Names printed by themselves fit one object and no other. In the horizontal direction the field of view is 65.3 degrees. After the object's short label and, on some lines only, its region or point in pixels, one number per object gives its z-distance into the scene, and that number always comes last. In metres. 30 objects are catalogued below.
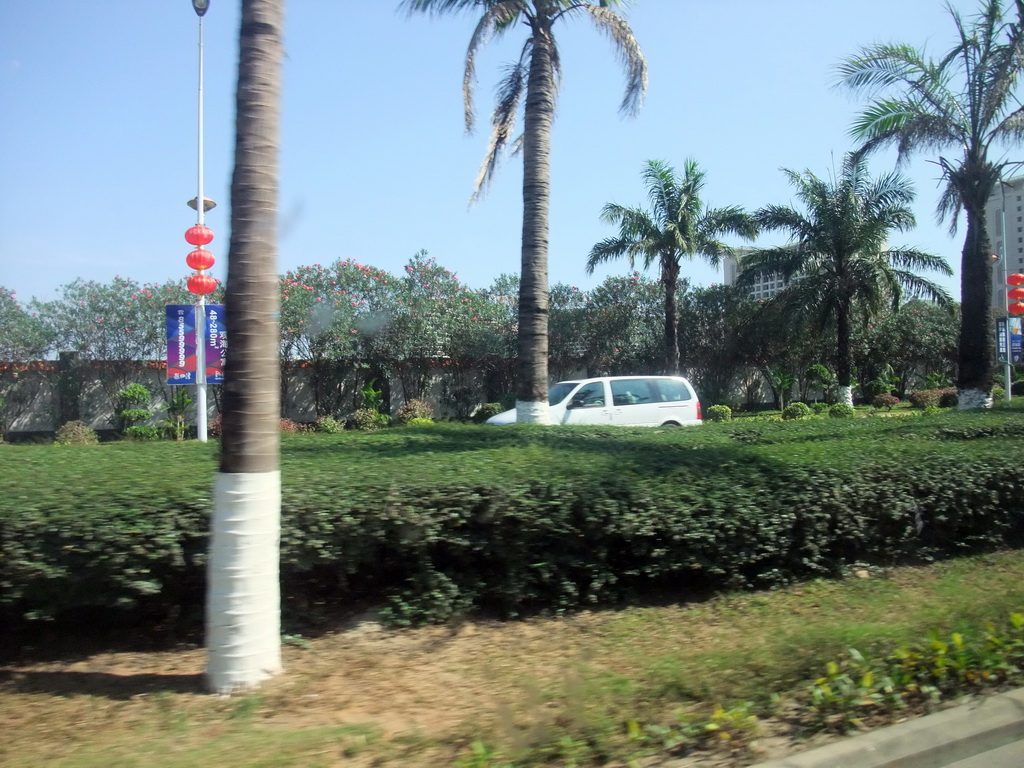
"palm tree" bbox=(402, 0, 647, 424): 11.48
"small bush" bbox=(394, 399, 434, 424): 24.56
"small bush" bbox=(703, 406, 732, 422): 24.90
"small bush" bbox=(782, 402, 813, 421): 23.92
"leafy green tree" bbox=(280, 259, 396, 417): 24.70
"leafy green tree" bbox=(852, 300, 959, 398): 32.84
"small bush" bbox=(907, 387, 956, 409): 26.86
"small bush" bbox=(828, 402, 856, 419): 23.96
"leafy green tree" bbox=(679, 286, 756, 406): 30.44
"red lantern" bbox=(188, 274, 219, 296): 16.25
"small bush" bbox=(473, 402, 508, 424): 25.34
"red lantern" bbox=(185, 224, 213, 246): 16.47
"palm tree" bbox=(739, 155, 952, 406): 24.81
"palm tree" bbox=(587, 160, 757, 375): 25.53
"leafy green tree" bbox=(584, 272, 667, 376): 29.48
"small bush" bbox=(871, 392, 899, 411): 28.27
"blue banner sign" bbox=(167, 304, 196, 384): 16.86
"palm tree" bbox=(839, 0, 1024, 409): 14.35
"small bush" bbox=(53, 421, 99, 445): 19.97
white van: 15.30
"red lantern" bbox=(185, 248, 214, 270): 16.41
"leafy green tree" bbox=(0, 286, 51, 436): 23.61
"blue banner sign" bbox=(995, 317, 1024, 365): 17.50
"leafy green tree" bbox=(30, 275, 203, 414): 24.14
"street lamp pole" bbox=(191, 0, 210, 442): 16.82
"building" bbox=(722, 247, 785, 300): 27.67
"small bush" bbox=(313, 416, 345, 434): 21.36
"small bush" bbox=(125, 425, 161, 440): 21.02
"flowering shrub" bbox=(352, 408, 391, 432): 23.44
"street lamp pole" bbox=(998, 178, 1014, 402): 17.03
